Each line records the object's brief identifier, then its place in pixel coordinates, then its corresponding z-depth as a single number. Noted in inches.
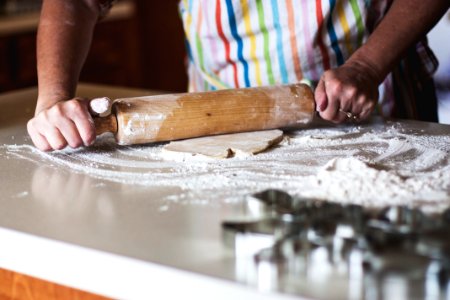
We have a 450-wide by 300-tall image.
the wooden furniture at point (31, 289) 38.0
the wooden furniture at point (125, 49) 111.5
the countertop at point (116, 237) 34.9
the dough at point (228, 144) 46.6
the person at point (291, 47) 51.1
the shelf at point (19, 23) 109.4
